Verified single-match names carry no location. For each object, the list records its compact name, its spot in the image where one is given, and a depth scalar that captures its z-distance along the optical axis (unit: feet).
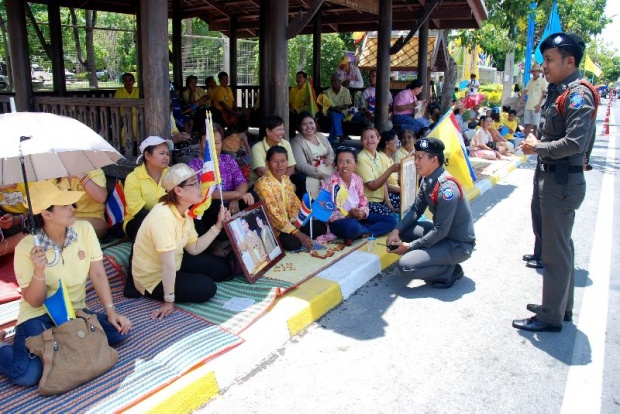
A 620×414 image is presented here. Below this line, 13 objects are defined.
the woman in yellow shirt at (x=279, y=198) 17.58
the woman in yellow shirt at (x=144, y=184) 15.52
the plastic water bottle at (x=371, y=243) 18.54
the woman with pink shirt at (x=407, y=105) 33.88
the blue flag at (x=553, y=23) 57.67
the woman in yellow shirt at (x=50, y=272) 9.82
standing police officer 12.27
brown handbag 9.64
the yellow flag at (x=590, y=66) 85.08
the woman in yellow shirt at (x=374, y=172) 20.57
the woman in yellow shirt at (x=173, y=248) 12.56
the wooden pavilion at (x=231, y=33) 17.12
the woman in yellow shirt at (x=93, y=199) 15.58
